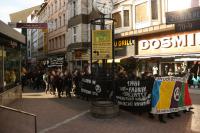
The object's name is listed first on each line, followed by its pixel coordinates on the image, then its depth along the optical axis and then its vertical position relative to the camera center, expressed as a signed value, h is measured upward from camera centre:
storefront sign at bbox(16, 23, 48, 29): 25.05 +3.16
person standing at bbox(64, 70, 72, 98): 18.66 -1.12
